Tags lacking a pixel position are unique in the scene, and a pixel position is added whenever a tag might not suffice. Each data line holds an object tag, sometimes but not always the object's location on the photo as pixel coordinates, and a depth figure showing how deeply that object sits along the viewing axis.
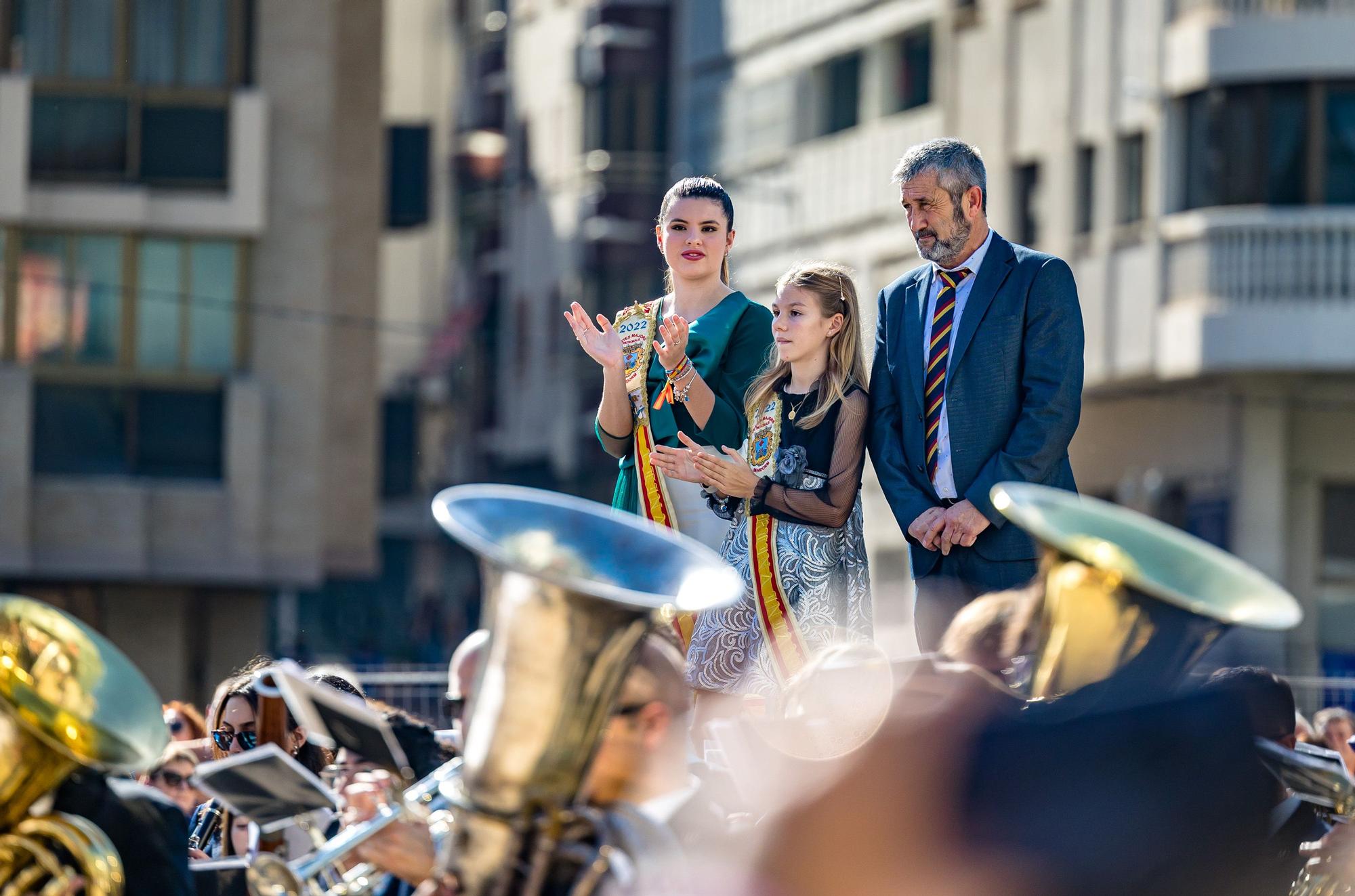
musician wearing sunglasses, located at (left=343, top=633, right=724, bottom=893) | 9.33
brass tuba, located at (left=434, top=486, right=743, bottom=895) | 9.08
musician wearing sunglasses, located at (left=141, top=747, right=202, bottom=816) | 15.17
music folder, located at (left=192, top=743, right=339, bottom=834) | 9.82
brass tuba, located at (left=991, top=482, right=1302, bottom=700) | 9.27
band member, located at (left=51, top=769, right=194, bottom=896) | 10.03
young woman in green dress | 15.47
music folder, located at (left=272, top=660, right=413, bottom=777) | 9.27
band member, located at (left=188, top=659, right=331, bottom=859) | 14.23
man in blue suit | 14.50
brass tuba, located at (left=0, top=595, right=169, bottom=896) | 9.78
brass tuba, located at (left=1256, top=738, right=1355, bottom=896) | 9.86
